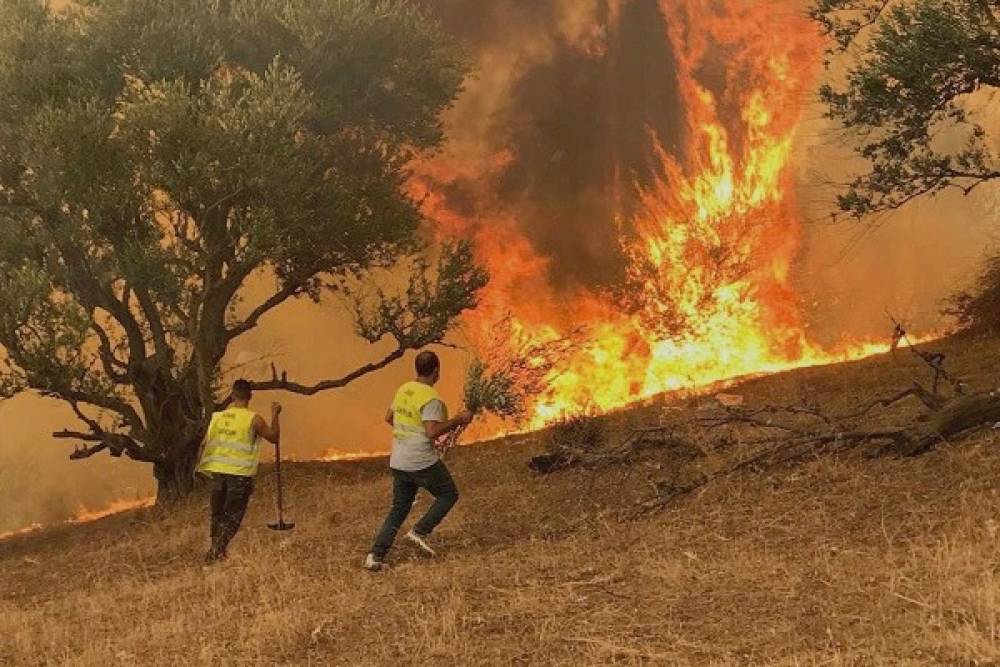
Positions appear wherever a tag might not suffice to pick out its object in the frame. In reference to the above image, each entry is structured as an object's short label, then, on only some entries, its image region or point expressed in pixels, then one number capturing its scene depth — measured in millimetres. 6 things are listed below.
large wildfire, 27984
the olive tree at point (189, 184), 18266
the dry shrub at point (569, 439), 15812
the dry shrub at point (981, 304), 23656
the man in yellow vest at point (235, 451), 11656
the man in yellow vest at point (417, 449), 9742
